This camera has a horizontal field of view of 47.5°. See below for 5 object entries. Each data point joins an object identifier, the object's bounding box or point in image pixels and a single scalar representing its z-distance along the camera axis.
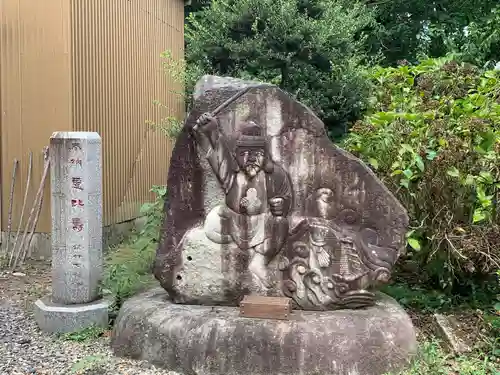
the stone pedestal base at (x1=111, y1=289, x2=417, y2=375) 3.82
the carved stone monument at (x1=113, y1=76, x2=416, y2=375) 4.30
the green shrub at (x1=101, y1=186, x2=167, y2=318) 5.38
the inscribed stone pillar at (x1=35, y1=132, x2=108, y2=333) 5.00
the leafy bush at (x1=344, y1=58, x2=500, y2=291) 4.66
